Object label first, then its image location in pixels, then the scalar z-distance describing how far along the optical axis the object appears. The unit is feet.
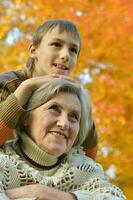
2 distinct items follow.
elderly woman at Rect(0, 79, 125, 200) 4.61
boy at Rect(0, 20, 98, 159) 5.73
